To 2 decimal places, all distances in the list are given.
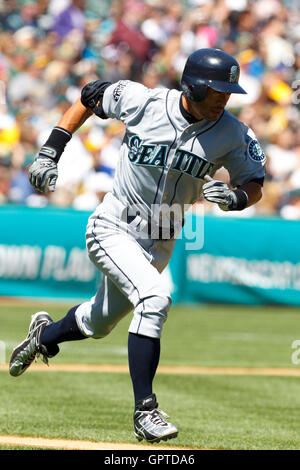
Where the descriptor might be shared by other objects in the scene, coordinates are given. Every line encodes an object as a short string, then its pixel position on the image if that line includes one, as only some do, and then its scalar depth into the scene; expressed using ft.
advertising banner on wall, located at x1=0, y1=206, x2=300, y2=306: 86.89
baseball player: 32.22
